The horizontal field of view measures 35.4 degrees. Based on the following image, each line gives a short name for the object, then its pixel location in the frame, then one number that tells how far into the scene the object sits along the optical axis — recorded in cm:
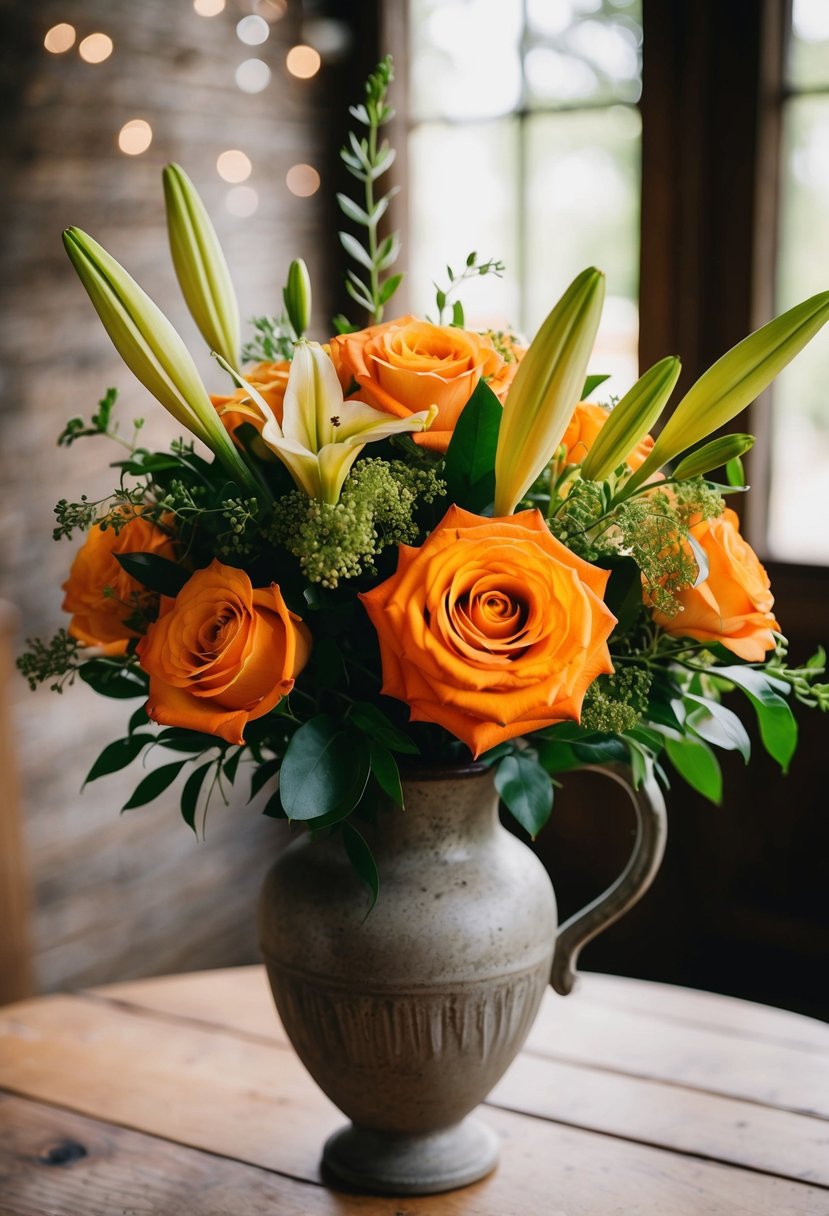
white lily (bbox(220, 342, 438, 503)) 80
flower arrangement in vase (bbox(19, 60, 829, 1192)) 77
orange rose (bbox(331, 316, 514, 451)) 82
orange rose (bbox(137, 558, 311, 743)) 78
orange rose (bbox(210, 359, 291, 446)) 86
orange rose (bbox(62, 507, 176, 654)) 89
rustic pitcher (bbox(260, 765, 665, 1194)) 88
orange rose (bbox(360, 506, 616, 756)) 74
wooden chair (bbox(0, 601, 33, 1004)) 194
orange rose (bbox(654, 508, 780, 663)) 84
